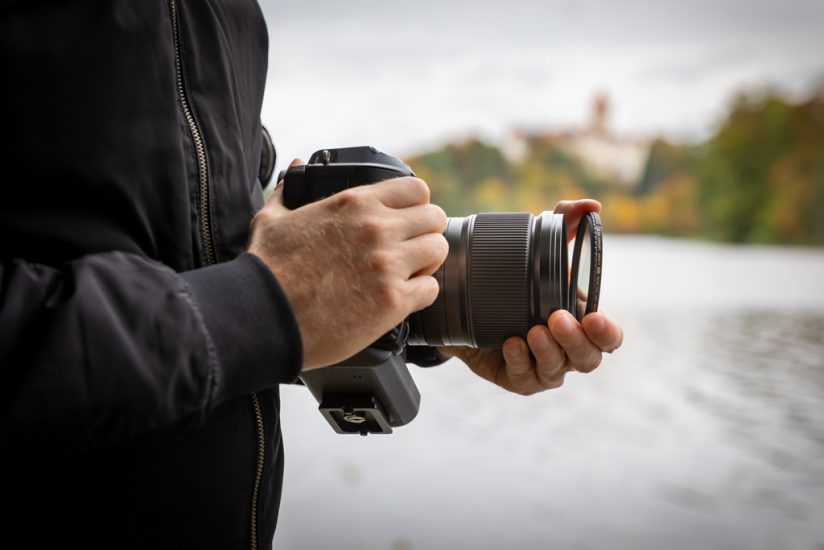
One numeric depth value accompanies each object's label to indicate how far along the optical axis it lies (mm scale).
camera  633
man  378
